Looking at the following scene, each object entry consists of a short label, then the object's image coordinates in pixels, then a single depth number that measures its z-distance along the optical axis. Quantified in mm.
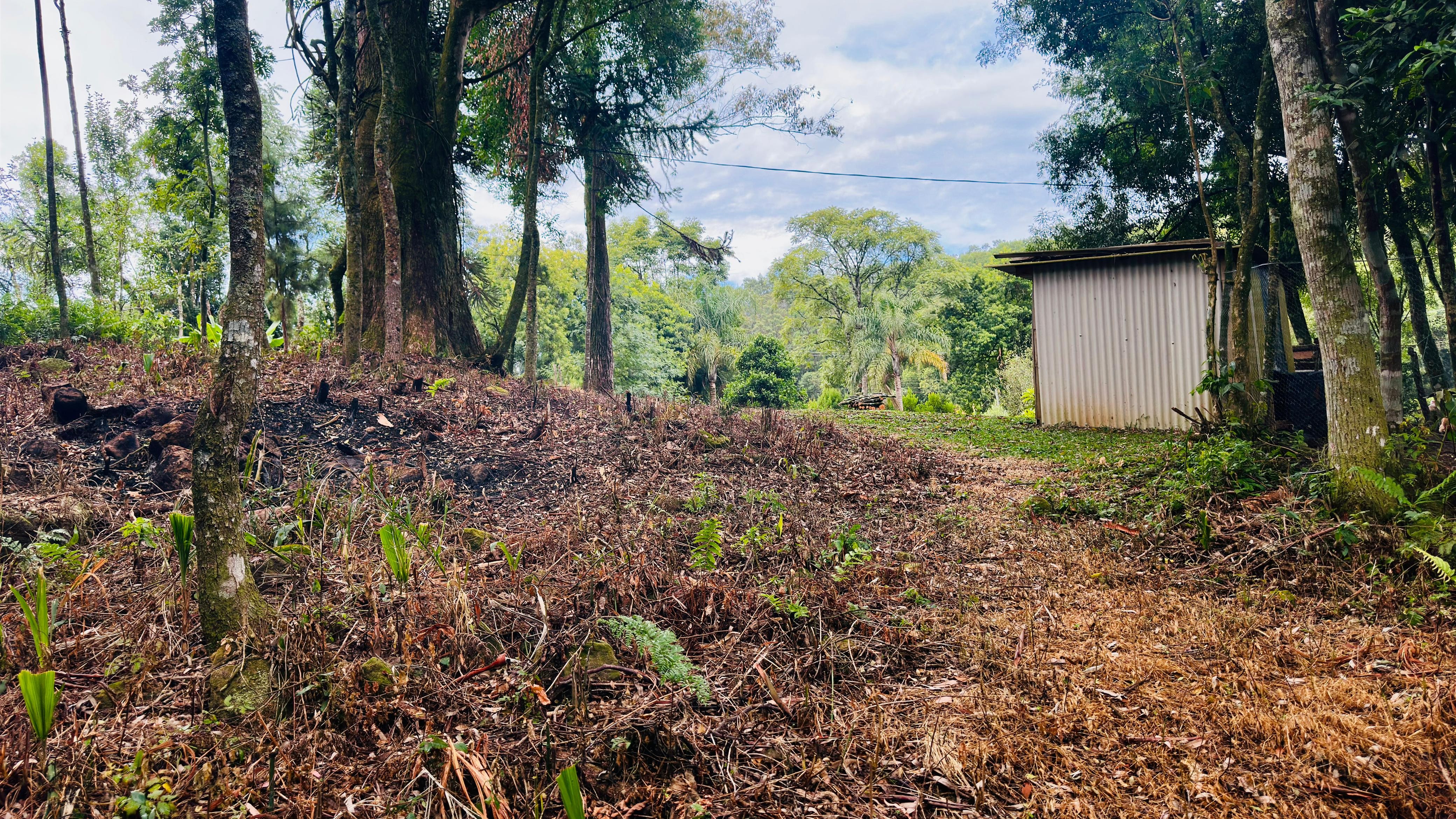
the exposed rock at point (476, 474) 5297
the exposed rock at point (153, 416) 4941
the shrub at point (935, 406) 19031
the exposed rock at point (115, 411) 4965
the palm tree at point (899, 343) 27984
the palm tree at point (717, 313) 35781
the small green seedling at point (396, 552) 2639
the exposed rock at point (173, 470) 4160
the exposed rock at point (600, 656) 2486
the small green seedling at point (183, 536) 2355
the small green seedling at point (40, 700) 1686
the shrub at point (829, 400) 20625
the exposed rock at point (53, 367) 6797
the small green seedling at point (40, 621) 2068
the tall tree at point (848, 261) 36375
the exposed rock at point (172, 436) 4430
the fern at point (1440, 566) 2934
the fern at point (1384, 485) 3398
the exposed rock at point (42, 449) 4320
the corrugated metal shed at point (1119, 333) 10562
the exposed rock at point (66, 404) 4855
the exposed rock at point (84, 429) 4715
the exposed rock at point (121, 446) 4383
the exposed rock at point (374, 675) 2266
